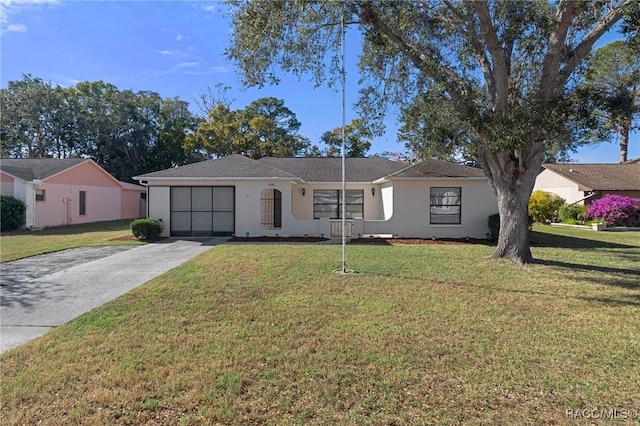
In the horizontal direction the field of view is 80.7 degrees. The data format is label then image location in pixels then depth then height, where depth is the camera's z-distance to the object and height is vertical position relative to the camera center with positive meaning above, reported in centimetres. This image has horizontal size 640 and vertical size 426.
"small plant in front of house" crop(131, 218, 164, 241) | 1470 -49
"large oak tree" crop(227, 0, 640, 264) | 852 +423
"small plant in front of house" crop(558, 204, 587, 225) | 2503 +16
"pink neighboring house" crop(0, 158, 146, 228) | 2038 +163
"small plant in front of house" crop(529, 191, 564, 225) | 2541 +65
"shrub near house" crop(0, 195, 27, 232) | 1906 +17
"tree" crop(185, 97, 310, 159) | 3291 +729
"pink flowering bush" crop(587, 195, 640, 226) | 2262 +33
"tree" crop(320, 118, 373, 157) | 3394 +708
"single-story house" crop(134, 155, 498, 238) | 1603 +60
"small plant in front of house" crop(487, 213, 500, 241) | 1524 -35
